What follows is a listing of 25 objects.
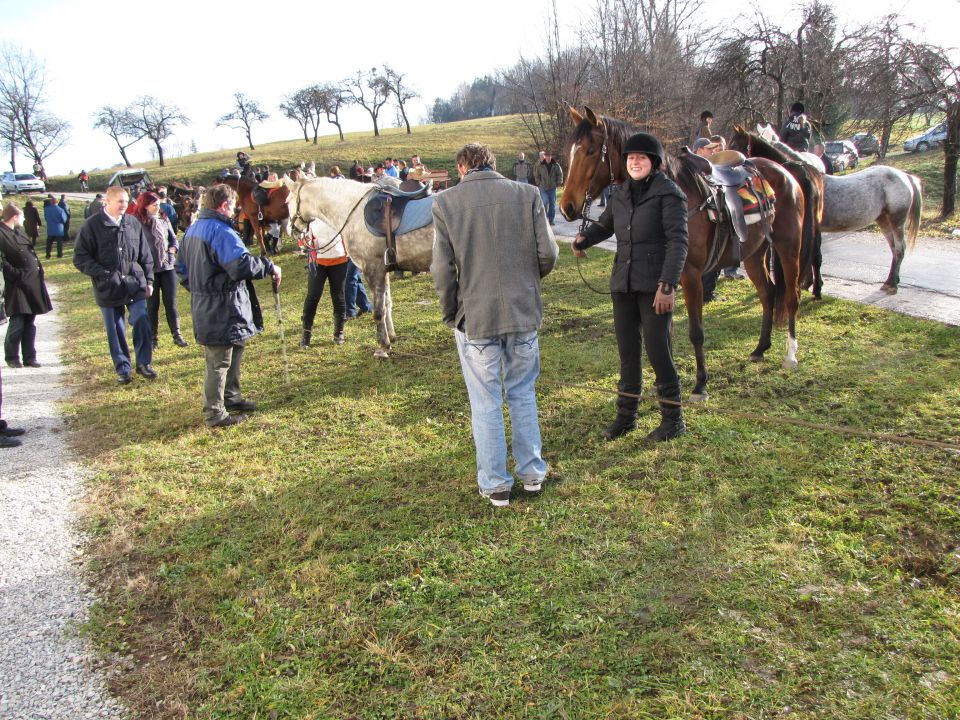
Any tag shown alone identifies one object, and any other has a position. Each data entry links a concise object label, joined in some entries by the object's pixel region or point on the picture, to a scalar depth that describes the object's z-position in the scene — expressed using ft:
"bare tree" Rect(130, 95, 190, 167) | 194.29
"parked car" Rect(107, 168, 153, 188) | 113.39
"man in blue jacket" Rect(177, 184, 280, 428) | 17.11
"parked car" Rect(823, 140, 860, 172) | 72.69
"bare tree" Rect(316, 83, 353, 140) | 180.65
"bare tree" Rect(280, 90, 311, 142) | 182.50
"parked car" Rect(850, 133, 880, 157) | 62.30
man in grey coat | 11.90
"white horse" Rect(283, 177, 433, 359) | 23.85
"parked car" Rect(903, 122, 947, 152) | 77.51
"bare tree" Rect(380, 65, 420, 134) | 183.32
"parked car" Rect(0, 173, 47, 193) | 126.93
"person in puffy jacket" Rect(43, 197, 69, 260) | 66.74
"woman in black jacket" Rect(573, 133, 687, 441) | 13.74
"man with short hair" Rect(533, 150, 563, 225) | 57.00
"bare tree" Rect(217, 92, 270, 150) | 204.74
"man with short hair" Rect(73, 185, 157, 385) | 21.81
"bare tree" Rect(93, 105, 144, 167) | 195.31
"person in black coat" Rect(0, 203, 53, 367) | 23.41
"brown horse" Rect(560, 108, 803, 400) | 15.42
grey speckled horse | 26.30
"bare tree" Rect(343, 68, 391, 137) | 183.62
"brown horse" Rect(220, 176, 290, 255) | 34.42
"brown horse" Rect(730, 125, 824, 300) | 22.31
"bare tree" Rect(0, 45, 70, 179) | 176.14
